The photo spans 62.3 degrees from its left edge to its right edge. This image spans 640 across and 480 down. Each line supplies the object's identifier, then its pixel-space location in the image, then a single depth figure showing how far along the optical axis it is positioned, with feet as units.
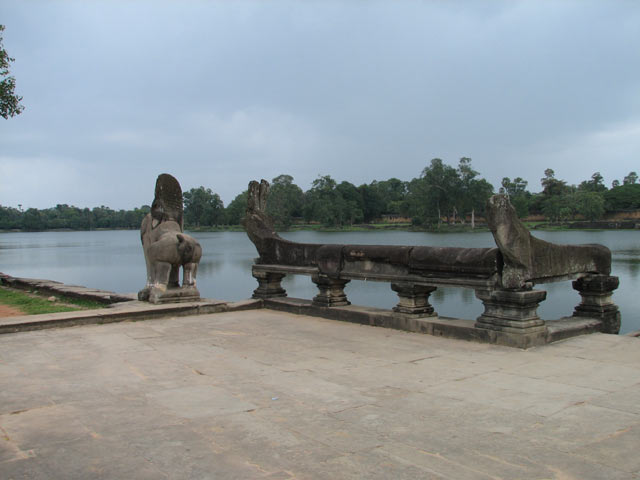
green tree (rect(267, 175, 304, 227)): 259.19
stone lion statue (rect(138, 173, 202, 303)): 26.18
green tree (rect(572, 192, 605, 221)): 232.53
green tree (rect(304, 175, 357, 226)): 269.85
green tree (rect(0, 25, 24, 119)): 53.48
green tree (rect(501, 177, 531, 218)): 221.37
